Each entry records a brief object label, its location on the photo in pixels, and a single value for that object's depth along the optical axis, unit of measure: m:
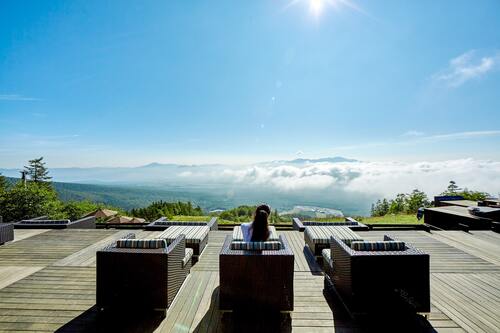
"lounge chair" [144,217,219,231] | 6.96
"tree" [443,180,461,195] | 28.05
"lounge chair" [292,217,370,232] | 6.88
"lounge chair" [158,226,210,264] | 4.96
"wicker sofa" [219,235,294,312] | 2.87
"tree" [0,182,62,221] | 20.31
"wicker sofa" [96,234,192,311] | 2.94
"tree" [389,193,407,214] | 24.11
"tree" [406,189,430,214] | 22.91
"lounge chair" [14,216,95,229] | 7.35
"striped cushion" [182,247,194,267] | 3.69
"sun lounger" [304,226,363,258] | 4.89
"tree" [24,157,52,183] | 46.32
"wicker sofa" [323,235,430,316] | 2.84
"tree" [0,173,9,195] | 37.66
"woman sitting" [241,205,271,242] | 3.39
